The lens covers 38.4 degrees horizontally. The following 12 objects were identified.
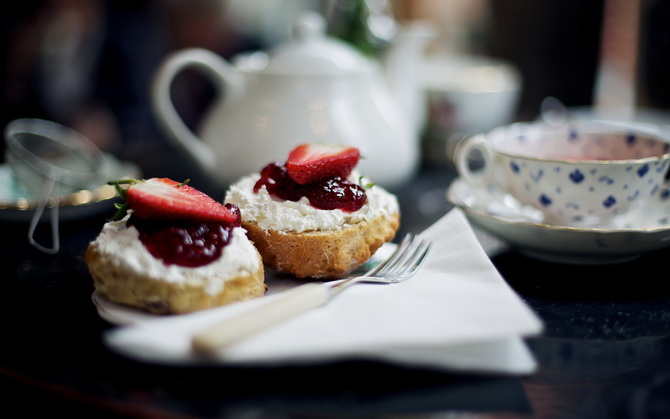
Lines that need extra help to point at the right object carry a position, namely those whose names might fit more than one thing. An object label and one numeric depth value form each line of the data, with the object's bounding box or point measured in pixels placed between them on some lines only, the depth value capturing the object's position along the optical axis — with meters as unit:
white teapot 0.46
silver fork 0.30
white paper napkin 0.30
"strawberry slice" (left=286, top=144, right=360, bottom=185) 0.37
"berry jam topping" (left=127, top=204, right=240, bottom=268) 0.33
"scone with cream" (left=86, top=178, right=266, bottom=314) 0.32
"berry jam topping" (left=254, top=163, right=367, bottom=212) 0.37
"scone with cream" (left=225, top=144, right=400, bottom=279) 0.36
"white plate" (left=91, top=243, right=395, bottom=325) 0.33
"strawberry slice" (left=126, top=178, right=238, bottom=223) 0.33
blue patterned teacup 0.39
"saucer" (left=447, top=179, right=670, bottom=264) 0.37
